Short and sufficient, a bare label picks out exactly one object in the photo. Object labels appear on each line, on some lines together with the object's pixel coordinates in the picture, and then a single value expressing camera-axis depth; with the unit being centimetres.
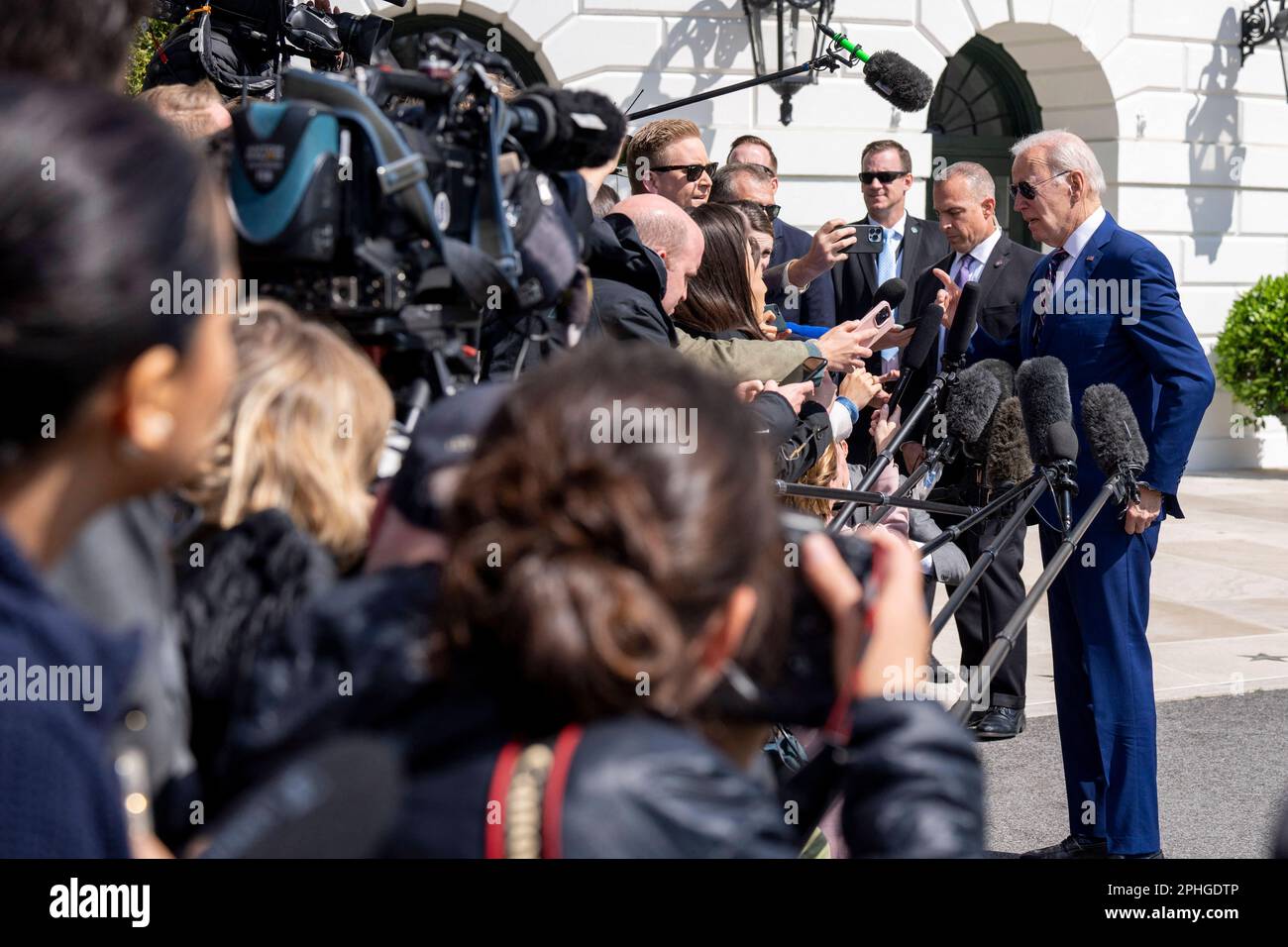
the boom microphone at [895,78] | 654
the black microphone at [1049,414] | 346
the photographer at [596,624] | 113
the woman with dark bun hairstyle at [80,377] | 105
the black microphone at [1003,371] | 406
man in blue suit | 393
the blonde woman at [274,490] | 171
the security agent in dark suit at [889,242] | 661
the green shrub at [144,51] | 669
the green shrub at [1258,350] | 1136
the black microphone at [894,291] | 426
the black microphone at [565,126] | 237
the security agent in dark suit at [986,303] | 534
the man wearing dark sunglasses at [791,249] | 520
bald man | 312
